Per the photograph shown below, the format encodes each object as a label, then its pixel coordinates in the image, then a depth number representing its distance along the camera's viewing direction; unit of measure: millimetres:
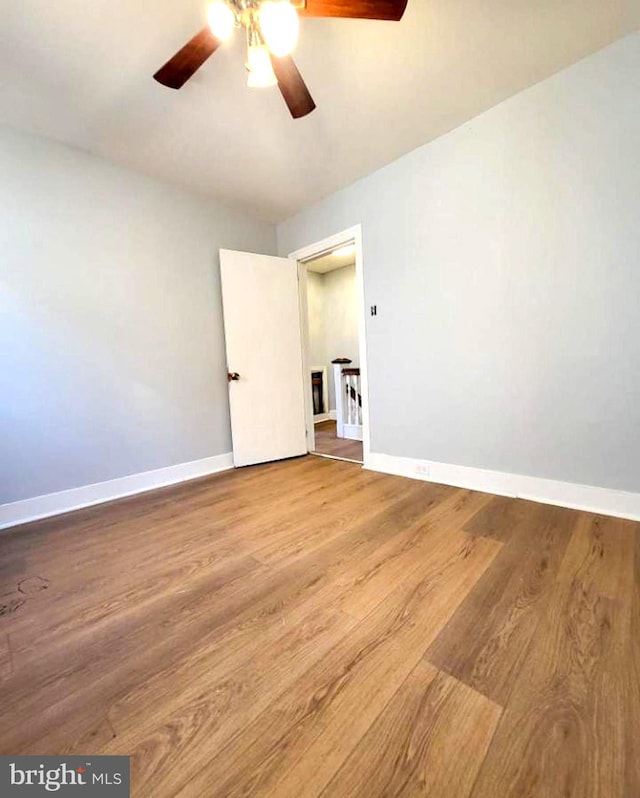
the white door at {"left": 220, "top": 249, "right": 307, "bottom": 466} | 3182
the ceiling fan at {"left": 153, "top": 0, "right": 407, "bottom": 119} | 1212
